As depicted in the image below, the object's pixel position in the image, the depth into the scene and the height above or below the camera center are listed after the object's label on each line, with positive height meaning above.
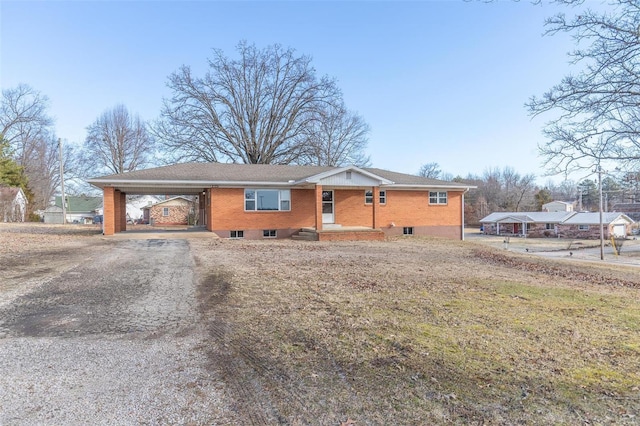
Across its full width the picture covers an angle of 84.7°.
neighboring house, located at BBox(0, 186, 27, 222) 32.94 +1.66
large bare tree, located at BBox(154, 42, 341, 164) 31.56 +10.43
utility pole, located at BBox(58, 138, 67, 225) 32.66 +3.82
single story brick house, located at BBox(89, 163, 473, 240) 17.70 +1.03
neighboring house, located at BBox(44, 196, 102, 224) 49.55 +2.16
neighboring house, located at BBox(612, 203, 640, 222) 55.88 +0.20
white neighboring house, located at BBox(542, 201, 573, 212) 59.88 +1.09
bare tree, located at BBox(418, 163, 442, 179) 67.25 +8.59
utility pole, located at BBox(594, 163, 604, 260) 7.73 +0.90
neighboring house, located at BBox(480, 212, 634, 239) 42.17 -1.55
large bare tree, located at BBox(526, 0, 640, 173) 6.85 +2.40
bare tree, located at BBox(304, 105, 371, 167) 35.12 +8.87
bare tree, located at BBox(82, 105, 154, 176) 37.34 +8.29
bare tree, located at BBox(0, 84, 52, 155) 36.56 +11.08
